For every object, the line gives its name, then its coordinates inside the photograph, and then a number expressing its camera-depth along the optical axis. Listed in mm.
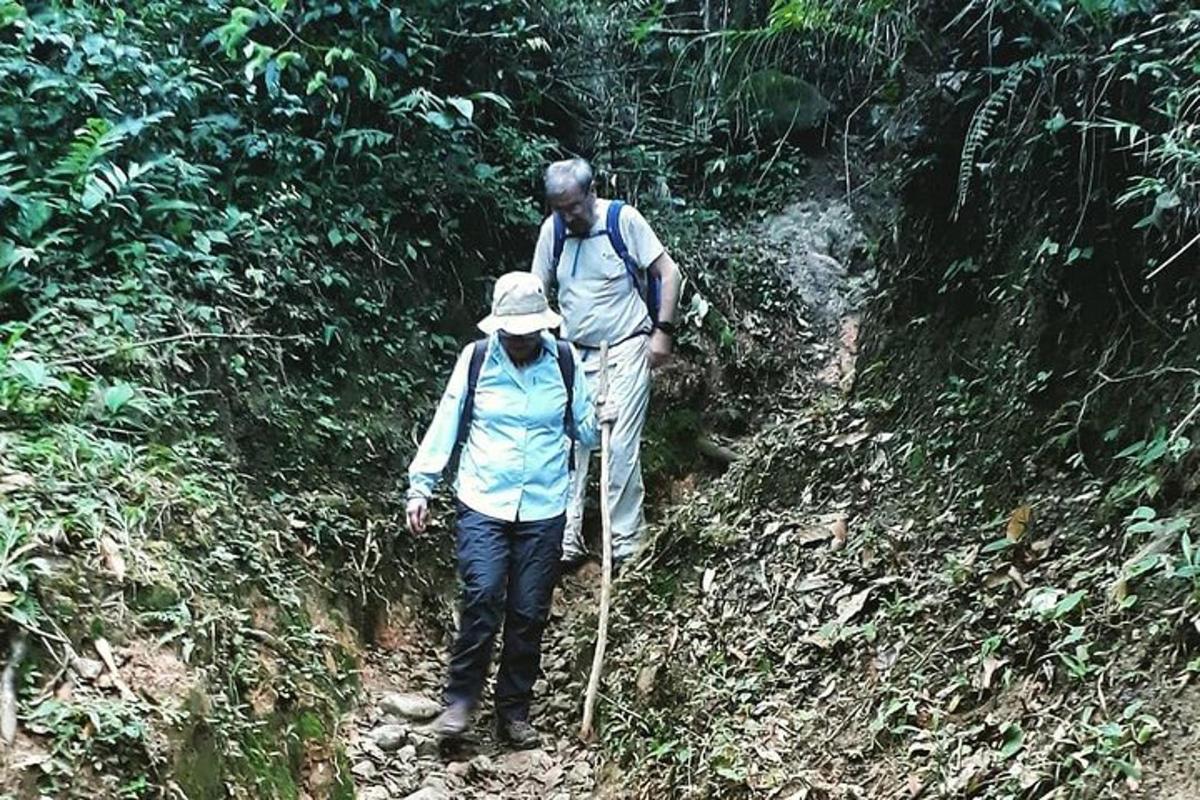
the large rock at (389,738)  5262
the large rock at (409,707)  5578
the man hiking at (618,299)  6562
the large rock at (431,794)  4891
